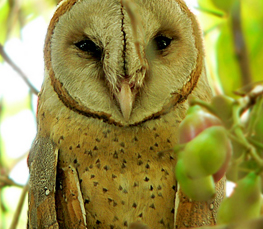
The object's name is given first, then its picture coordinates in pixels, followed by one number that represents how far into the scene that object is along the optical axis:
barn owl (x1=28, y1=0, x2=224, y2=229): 3.63
